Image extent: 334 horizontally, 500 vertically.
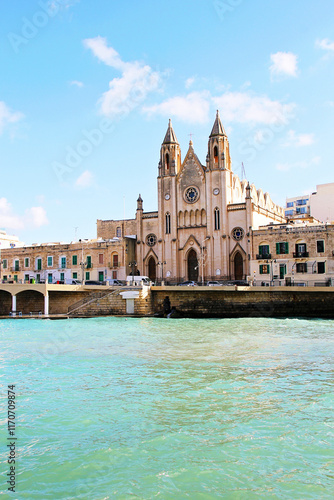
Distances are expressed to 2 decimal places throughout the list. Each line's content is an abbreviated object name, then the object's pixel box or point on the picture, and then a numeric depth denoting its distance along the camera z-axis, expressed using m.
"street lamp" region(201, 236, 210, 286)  55.50
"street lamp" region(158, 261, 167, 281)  57.47
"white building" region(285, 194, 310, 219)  87.69
